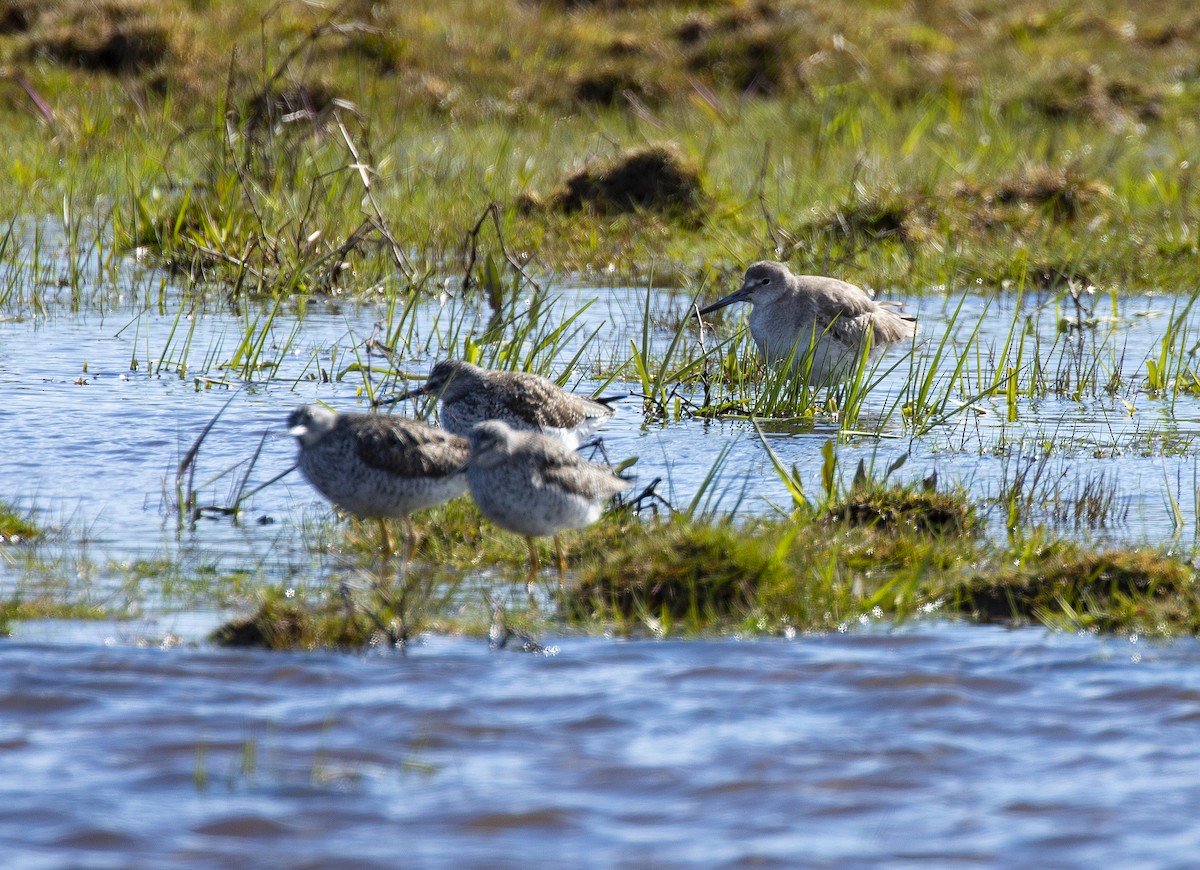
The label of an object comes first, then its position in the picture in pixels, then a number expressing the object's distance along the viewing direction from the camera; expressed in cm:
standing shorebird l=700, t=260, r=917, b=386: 1850
